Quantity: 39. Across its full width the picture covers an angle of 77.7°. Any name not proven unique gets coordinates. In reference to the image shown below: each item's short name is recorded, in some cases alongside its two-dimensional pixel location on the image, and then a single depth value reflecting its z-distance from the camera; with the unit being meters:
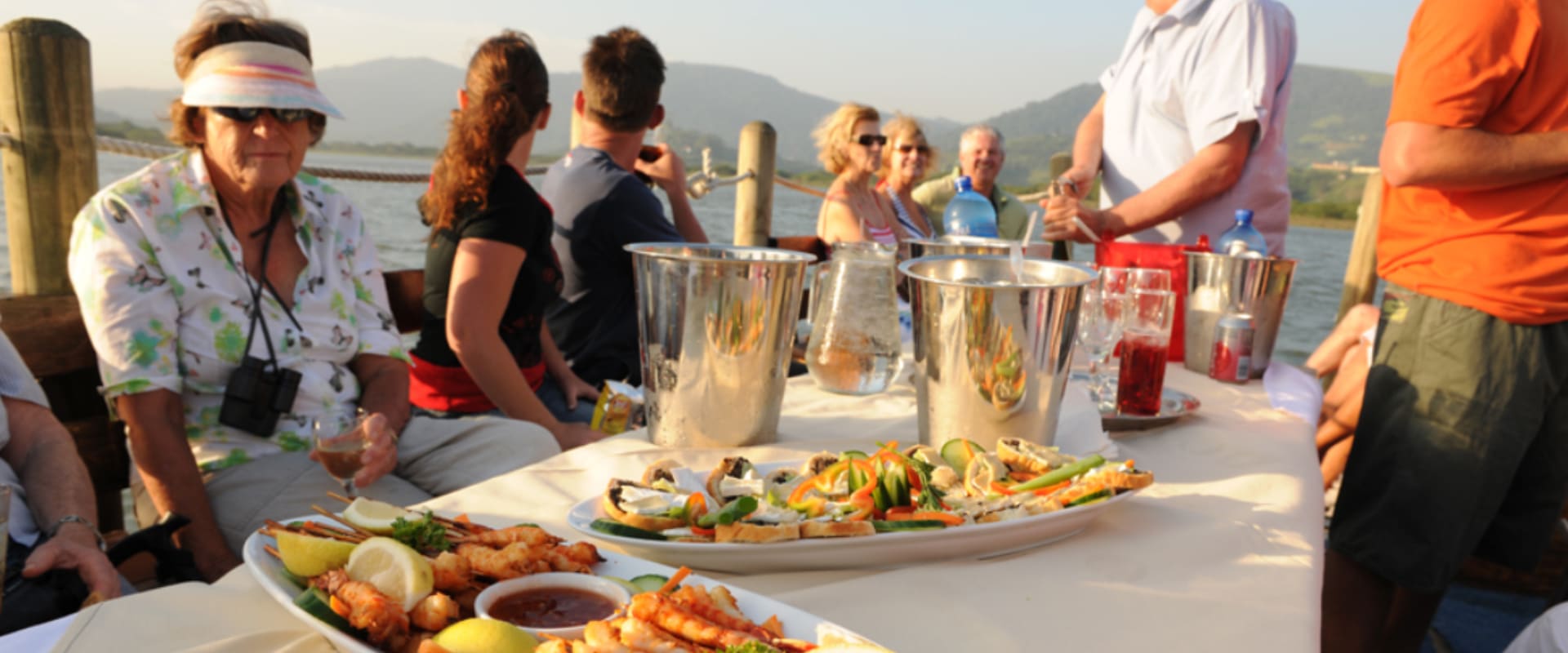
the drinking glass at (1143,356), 1.92
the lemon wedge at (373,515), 1.04
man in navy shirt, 3.50
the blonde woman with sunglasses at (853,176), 5.96
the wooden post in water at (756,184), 5.93
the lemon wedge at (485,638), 0.77
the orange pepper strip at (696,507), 1.16
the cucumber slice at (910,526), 1.12
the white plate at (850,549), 1.08
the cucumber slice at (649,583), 0.96
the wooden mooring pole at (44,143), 2.36
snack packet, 2.48
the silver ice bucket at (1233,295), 2.45
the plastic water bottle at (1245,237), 2.65
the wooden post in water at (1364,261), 6.15
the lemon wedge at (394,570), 0.89
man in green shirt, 7.66
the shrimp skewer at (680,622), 0.76
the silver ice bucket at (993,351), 1.43
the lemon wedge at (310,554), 0.96
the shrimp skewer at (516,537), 1.03
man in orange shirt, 2.19
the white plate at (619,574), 0.85
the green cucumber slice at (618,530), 1.11
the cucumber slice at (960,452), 1.38
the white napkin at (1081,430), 1.57
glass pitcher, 1.97
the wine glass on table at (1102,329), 1.95
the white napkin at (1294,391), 2.13
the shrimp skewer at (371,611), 0.84
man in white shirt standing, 2.93
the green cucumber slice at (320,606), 0.86
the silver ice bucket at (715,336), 1.50
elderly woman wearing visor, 2.15
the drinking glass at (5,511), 1.08
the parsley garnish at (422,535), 1.02
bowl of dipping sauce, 0.90
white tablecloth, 0.94
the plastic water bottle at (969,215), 3.76
